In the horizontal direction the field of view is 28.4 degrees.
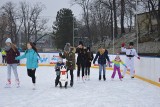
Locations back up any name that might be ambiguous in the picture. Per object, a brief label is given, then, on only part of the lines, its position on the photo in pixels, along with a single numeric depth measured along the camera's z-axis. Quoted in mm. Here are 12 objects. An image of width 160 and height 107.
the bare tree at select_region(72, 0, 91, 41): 45112
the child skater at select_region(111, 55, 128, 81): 13211
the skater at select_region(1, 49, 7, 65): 24906
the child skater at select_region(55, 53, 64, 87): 10250
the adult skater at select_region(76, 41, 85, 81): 12102
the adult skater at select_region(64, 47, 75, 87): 10680
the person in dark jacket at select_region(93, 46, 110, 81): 12794
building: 35050
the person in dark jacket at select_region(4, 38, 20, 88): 10117
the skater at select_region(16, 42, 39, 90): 9781
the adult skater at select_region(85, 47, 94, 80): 12497
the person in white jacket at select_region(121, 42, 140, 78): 13691
